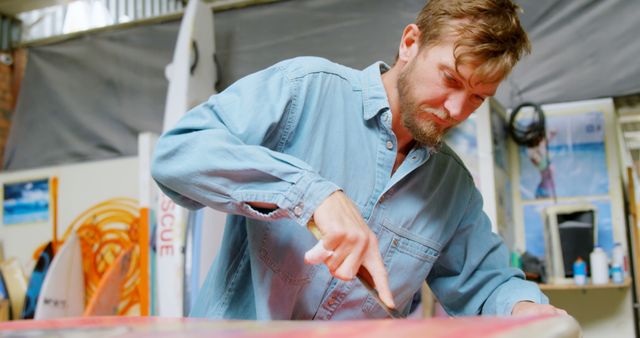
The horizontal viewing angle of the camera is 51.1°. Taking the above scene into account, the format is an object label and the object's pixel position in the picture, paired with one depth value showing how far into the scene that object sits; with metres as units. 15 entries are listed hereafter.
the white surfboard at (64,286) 3.62
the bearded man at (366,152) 0.99
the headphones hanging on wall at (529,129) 3.18
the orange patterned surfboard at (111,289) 3.65
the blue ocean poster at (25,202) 4.19
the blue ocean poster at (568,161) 3.15
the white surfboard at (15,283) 3.87
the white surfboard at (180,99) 3.12
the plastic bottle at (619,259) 2.90
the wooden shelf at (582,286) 2.84
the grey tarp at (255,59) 3.24
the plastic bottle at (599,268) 2.85
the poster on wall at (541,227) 3.10
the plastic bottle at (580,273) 2.85
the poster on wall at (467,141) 2.71
